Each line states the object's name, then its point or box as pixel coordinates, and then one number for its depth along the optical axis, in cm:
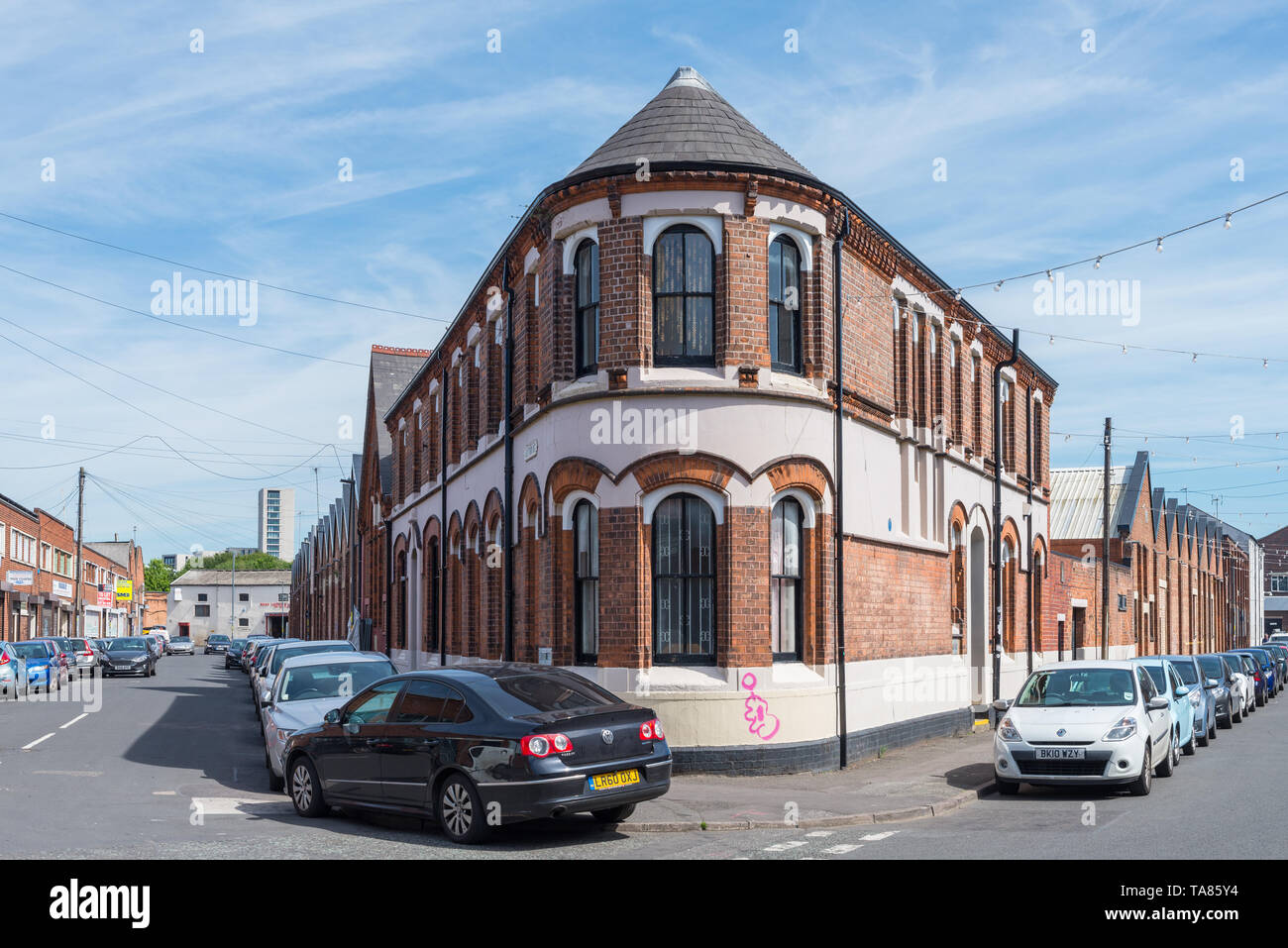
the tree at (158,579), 16762
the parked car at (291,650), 2091
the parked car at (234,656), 5647
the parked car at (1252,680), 3055
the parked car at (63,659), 3892
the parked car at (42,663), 3578
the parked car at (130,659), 4616
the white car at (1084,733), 1350
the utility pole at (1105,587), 3484
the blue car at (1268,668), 3628
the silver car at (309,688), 1435
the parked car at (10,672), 3234
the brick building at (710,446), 1569
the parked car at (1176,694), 1783
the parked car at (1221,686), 2456
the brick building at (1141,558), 4381
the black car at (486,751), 1013
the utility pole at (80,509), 5844
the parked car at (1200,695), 2056
